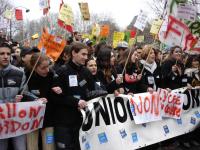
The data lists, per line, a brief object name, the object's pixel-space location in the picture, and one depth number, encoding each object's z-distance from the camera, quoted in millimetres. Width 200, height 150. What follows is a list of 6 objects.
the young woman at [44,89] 3814
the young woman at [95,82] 4193
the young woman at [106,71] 4445
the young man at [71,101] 3781
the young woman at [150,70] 5272
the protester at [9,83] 3535
